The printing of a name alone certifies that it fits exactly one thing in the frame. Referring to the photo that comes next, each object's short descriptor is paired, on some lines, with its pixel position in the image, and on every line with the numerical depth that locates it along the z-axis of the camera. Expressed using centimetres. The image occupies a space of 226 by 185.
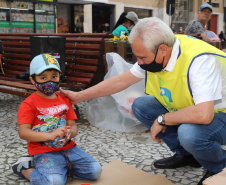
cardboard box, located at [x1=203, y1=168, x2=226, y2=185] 154
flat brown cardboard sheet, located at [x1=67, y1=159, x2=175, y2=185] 248
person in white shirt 207
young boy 231
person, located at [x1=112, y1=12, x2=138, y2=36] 634
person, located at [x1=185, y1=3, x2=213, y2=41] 579
